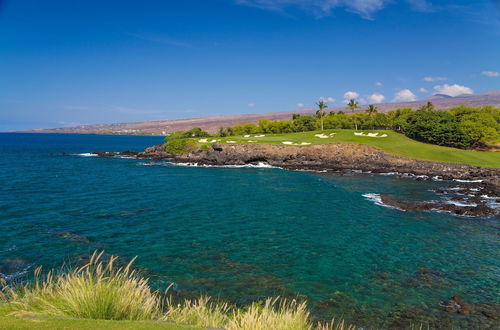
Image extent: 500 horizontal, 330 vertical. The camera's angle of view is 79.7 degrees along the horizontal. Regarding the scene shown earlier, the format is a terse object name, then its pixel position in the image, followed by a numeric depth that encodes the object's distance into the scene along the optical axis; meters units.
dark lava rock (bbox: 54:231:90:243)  20.06
